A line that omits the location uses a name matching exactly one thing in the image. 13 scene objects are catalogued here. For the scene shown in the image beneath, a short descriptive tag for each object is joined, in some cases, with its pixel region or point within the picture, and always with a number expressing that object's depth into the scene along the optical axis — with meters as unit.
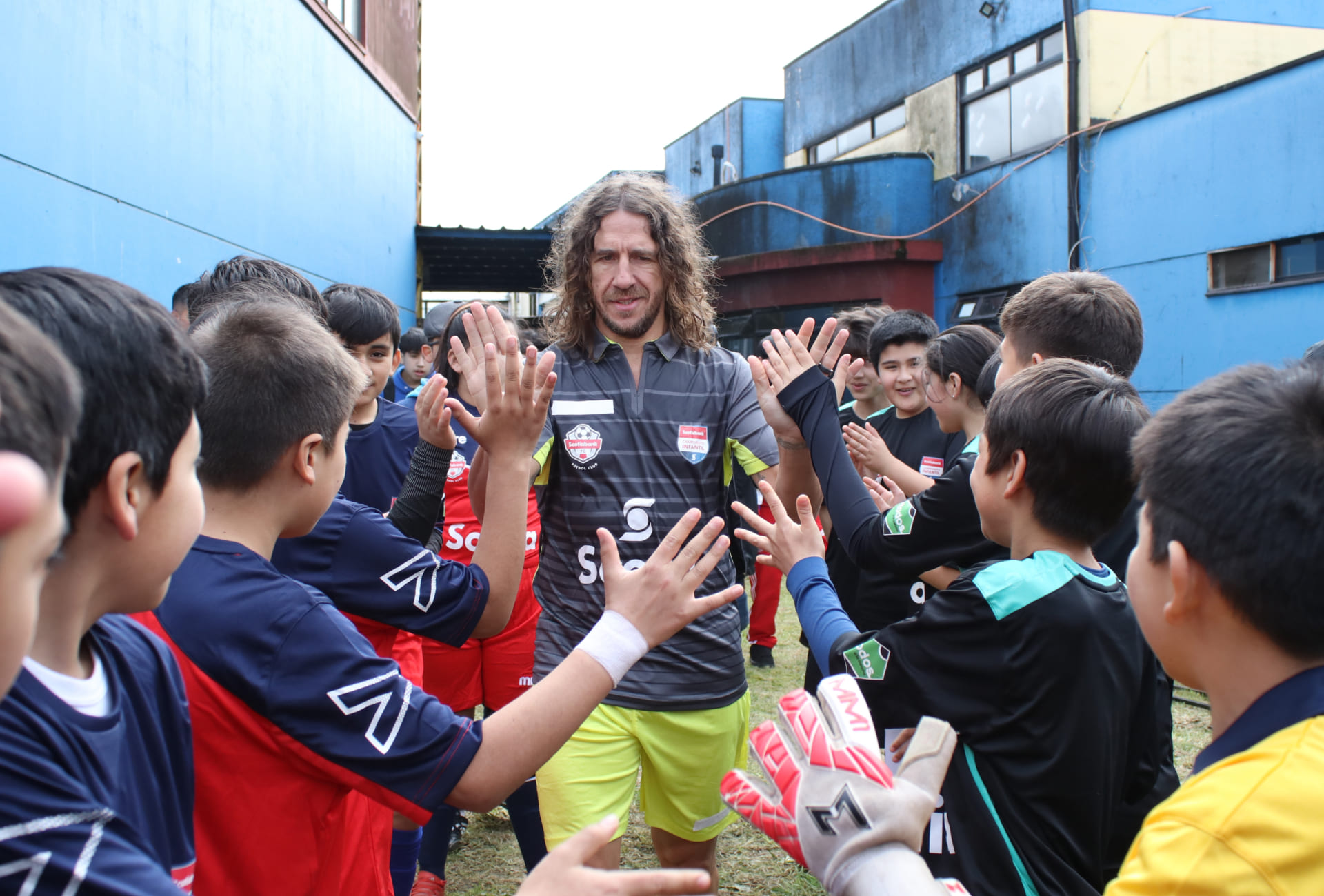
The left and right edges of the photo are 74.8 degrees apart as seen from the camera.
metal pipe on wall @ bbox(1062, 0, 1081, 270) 10.54
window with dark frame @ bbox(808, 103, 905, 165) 14.45
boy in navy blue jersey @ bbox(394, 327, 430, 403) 7.50
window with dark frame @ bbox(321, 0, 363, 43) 10.12
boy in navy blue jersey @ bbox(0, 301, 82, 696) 0.64
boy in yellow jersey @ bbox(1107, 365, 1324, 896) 0.92
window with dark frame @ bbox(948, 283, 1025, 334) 11.47
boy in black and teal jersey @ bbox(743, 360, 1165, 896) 1.53
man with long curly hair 2.45
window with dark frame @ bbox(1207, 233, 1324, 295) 8.12
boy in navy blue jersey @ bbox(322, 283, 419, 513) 3.18
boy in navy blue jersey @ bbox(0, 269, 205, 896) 0.79
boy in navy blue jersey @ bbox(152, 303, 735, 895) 1.29
